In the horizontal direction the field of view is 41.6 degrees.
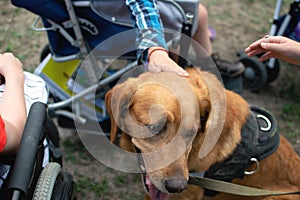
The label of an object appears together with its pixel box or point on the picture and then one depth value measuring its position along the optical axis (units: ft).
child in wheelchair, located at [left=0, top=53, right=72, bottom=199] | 4.64
